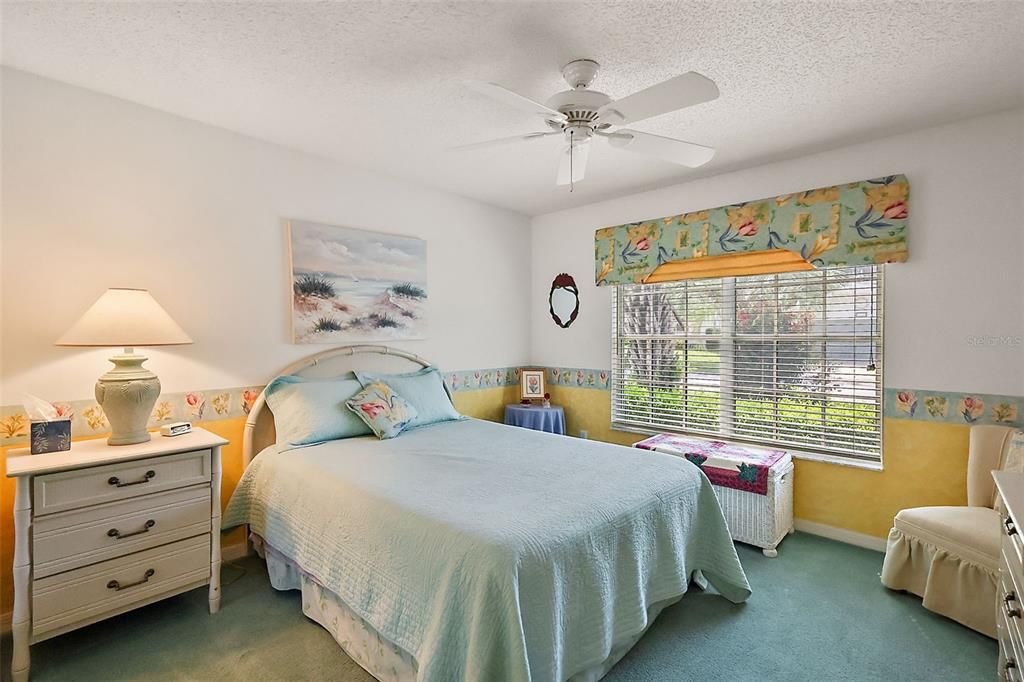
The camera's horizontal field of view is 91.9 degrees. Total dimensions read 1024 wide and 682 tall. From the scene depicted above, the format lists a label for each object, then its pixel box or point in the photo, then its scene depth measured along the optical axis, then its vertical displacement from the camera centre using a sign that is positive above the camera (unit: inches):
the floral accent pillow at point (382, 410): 115.6 -16.3
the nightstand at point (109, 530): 73.6 -30.8
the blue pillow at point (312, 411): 109.3 -15.7
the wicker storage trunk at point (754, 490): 117.1 -36.1
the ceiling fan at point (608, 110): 69.7 +35.8
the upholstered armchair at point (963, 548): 84.7 -37.9
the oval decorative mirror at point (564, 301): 179.9 +15.1
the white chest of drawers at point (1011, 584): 53.7 -29.3
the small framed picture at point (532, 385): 175.9 -15.4
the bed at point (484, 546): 59.9 -30.4
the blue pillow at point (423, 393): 130.3 -14.0
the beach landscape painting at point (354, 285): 125.1 +15.8
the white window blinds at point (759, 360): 122.0 -5.2
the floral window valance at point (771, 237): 115.0 +28.2
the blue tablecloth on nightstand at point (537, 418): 162.7 -25.4
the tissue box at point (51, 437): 82.3 -15.7
